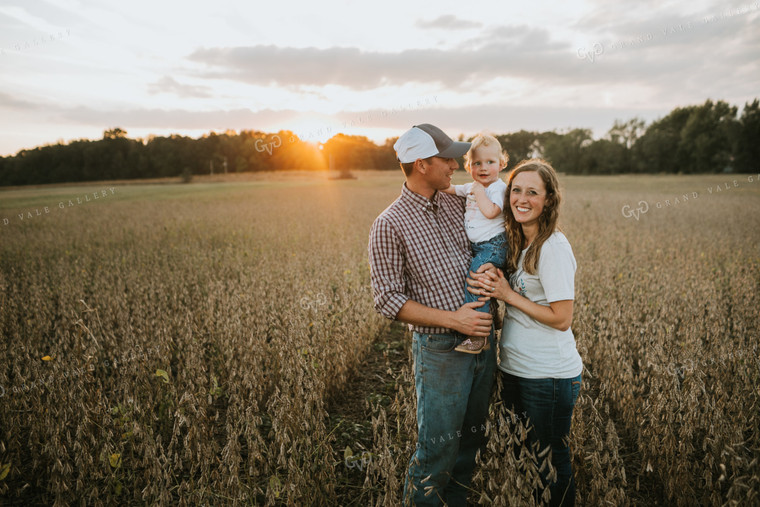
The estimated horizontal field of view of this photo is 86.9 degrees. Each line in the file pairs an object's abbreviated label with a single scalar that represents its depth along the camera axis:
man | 2.34
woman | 2.34
